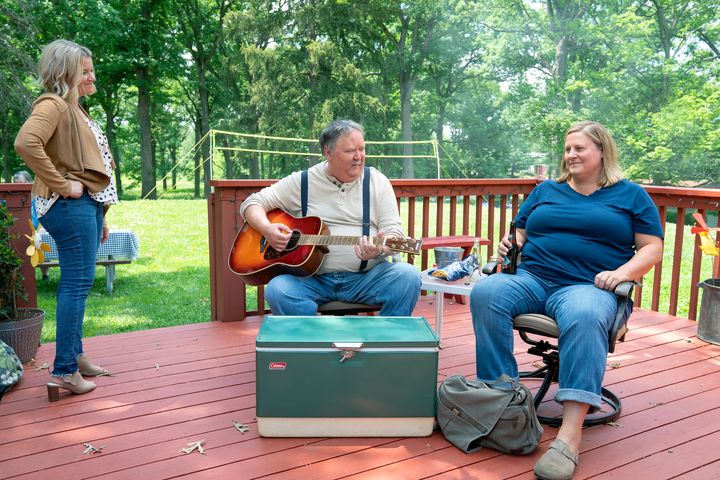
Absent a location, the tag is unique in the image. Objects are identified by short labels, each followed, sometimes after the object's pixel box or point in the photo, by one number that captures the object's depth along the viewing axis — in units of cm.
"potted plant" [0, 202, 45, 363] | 285
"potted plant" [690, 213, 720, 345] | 331
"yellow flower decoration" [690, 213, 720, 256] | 327
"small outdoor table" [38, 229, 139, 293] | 563
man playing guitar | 261
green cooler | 209
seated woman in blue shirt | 222
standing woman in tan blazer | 226
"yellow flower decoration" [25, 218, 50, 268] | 278
